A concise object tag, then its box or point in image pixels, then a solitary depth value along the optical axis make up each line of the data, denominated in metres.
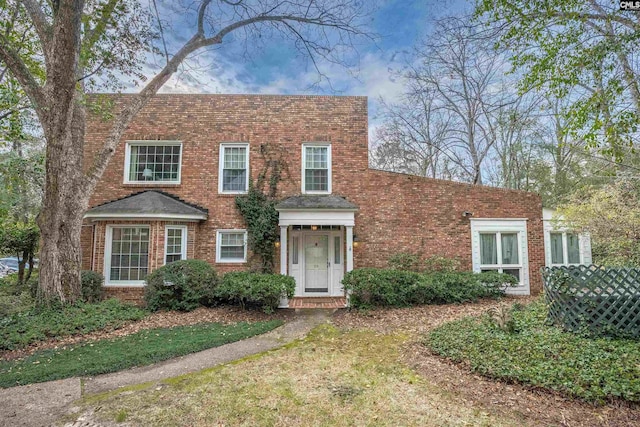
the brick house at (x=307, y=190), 10.77
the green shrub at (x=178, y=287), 8.72
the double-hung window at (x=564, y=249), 11.28
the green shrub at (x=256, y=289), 8.30
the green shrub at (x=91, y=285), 8.69
